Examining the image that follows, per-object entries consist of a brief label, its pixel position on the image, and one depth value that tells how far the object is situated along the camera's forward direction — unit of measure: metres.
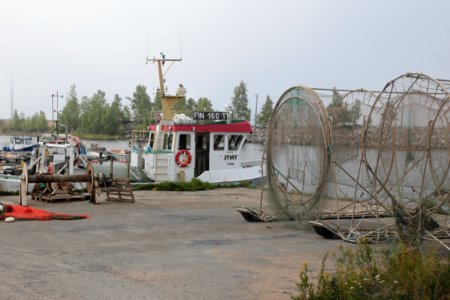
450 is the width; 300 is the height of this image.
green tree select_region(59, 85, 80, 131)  102.64
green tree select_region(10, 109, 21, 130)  131.25
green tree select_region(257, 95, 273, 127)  75.47
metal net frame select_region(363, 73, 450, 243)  8.16
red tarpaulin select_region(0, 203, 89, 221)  11.94
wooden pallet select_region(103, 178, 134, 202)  15.51
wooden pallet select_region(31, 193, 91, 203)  15.30
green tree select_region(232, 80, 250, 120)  85.44
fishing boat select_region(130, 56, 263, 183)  20.94
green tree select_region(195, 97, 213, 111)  69.10
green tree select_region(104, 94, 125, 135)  101.56
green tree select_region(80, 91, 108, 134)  101.88
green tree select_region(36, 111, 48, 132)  118.19
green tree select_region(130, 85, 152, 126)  97.38
